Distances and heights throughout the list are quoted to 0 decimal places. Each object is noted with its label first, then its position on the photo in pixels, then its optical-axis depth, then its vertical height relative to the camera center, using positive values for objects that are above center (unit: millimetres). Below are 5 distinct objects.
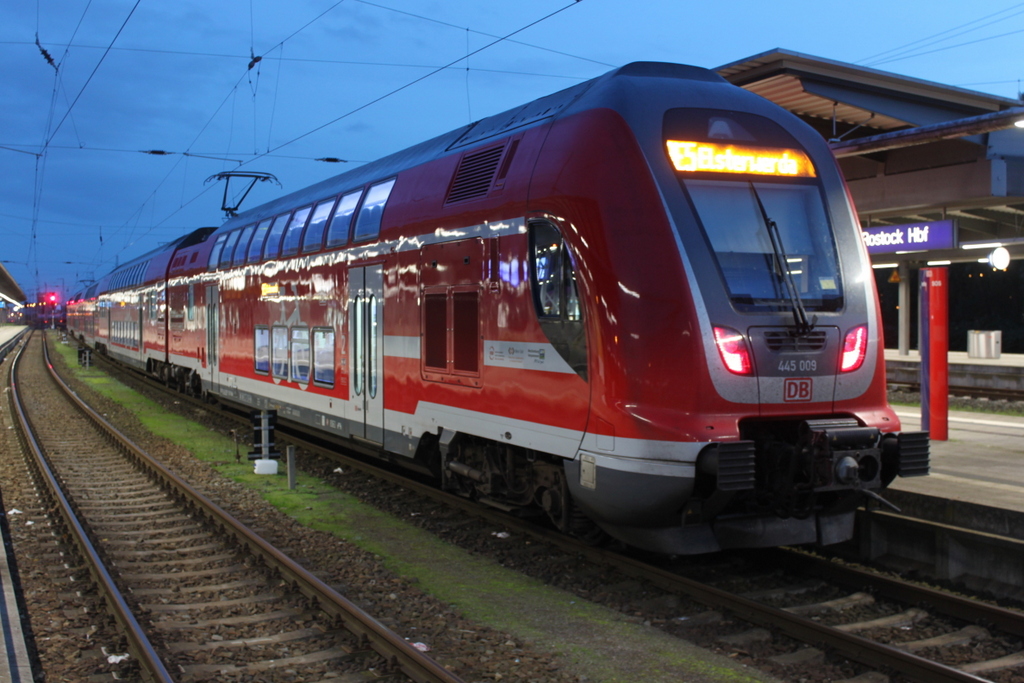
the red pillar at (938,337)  10711 -320
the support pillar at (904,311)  21297 +1
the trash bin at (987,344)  23391 -907
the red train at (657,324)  5898 -62
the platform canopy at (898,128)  14109 +2841
